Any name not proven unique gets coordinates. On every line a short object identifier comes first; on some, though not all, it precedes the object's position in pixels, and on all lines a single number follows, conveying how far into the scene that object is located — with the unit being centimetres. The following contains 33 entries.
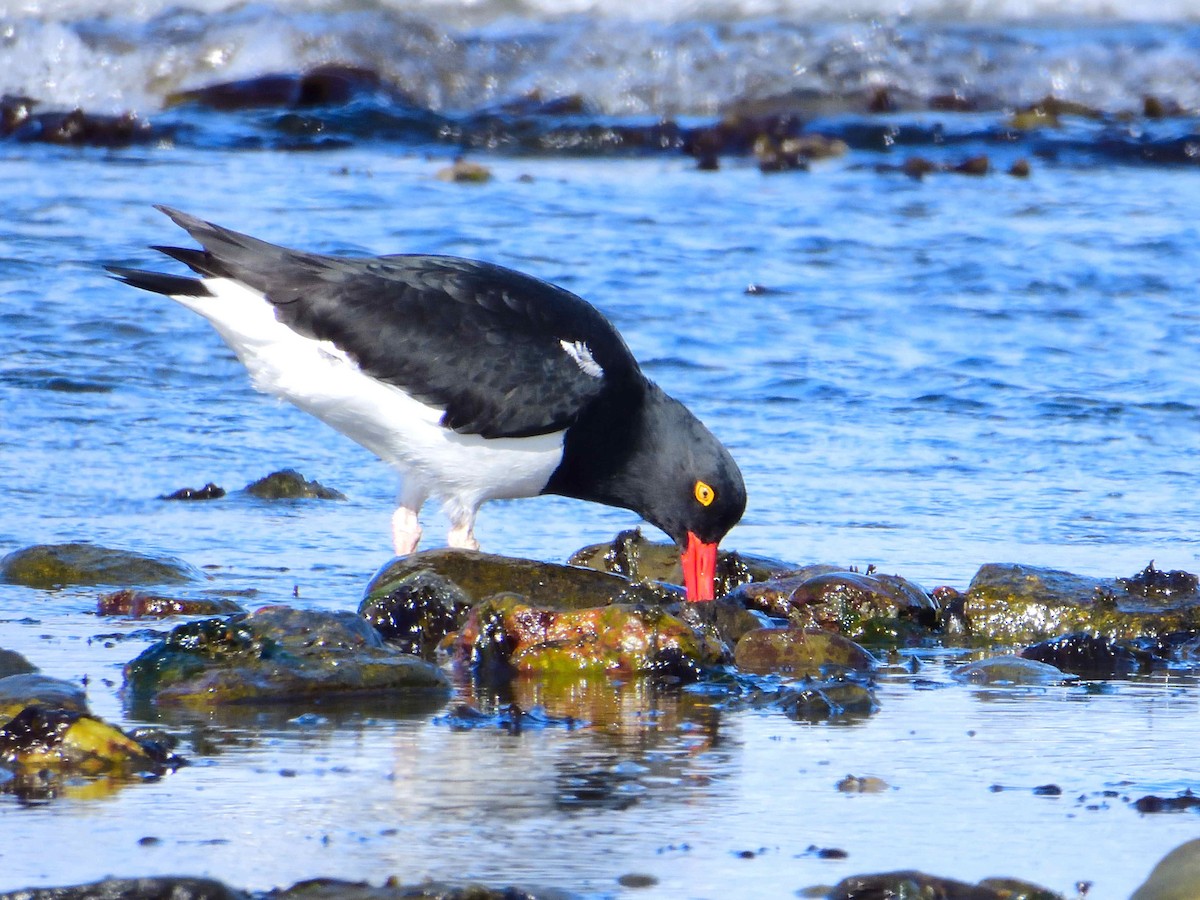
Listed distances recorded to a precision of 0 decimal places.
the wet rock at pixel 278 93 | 3231
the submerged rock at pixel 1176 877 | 616
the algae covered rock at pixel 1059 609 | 1060
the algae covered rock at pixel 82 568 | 1141
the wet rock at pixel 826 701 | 901
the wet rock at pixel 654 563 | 1205
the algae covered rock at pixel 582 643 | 980
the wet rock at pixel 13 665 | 893
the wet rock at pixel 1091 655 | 1010
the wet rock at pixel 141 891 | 590
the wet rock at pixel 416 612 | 1059
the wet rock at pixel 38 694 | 783
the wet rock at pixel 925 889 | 620
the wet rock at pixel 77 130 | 2845
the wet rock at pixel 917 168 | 2817
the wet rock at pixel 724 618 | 1035
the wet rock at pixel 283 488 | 1366
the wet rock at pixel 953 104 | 3547
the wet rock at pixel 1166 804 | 737
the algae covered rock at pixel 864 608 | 1081
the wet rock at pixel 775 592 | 1107
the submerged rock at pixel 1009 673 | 978
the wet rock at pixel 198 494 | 1358
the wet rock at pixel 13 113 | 2887
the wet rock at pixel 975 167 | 2855
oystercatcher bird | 1181
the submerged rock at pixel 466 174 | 2645
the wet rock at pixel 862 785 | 764
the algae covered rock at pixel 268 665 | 894
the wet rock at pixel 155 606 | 1070
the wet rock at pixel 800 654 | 1003
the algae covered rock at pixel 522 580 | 1096
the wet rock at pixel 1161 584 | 1087
